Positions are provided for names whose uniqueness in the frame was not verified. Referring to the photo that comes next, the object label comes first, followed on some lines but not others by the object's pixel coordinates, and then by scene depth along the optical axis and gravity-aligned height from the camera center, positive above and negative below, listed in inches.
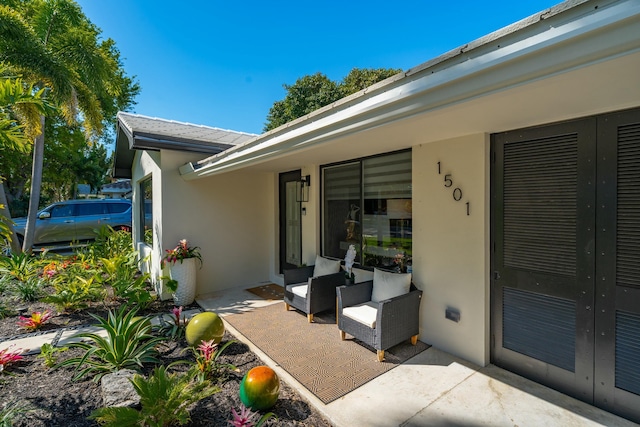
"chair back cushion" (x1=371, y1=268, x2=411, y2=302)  156.8 -41.9
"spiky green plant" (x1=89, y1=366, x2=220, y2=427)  84.7 -60.4
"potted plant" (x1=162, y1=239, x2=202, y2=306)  224.1 -48.4
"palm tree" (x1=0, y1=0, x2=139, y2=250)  311.0 +176.8
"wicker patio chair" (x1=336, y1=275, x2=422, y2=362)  137.9 -54.2
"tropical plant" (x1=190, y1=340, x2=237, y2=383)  121.5 -66.7
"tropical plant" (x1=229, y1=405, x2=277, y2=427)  88.7 -66.4
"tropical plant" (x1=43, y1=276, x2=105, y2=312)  203.6 -59.9
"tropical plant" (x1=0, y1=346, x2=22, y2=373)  125.8 -65.3
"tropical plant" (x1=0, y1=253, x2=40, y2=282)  245.4 -49.1
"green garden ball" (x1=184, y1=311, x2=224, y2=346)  144.4 -60.1
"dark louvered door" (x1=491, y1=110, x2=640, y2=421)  100.0 -19.1
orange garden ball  102.5 -64.1
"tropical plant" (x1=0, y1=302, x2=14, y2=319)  199.3 -69.5
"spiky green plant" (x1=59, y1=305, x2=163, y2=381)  125.1 -63.4
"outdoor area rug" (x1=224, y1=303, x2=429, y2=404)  123.9 -72.7
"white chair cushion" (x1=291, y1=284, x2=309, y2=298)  191.7 -54.3
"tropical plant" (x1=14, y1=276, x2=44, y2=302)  230.4 -62.6
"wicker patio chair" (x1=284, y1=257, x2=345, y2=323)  185.9 -52.5
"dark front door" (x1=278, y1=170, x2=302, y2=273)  264.7 -12.3
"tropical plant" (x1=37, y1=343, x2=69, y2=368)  130.8 -67.0
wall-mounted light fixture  241.8 +18.5
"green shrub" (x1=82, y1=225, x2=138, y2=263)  307.1 -40.1
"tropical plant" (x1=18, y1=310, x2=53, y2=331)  176.6 -67.4
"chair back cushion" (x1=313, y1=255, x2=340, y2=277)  205.0 -41.1
